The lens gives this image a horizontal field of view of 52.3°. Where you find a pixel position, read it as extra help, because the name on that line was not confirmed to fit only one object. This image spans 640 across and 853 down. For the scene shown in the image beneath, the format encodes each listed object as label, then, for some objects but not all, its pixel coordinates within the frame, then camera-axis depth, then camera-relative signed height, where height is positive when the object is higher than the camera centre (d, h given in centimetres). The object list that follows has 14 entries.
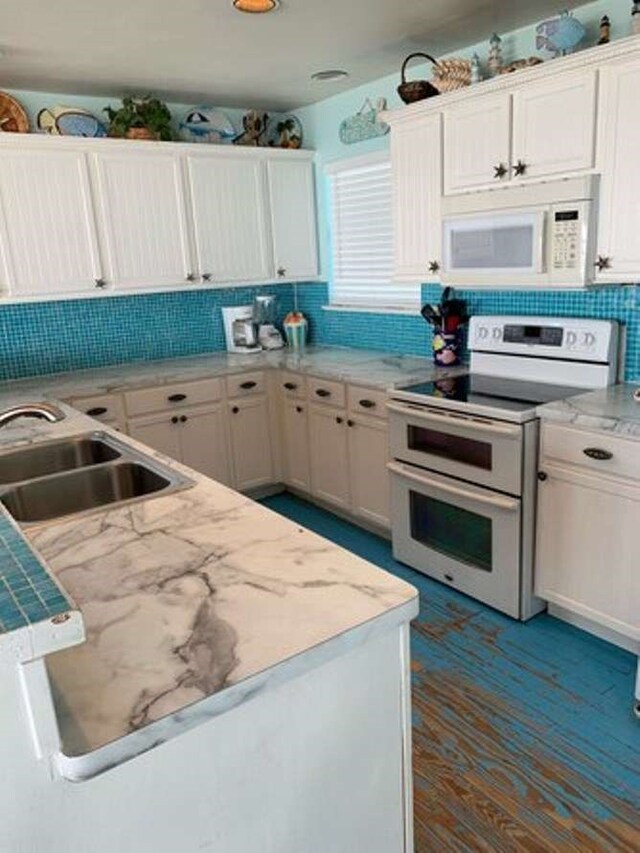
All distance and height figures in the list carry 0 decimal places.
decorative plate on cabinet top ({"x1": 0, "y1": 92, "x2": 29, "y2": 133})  334 +84
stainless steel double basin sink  188 -60
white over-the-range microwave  246 +7
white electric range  258 -79
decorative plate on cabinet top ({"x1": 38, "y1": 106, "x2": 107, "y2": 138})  348 +83
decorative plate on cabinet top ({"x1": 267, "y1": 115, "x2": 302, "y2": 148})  420 +86
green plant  355 +85
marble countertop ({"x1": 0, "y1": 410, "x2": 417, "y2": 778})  89 -57
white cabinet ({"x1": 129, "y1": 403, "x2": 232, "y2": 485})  359 -90
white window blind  382 +15
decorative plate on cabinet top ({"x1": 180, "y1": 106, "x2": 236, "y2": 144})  392 +86
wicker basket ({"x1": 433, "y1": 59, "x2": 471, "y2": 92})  286 +79
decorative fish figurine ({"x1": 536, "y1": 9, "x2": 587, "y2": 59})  248 +81
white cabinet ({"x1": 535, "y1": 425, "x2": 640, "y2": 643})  228 -100
